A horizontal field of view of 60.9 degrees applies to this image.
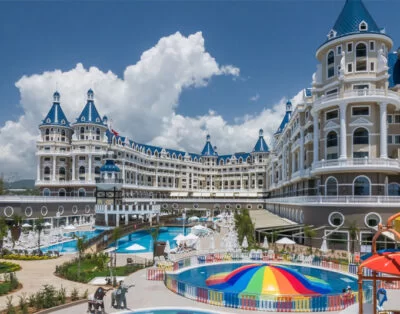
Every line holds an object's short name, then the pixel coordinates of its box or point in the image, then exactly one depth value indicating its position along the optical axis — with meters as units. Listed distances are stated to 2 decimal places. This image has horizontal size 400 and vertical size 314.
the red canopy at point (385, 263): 8.47
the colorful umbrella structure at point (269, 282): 19.50
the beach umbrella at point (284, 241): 30.94
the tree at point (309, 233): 32.69
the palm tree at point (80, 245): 26.48
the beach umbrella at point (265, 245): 33.50
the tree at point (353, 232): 31.68
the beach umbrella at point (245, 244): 33.03
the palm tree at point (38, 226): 36.31
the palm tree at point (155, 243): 31.61
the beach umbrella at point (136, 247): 28.05
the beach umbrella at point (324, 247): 30.98
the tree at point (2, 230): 31.73
